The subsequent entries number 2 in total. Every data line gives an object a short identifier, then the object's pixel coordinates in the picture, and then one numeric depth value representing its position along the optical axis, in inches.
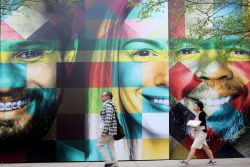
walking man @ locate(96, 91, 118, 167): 476.7
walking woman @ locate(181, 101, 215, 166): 498.2
